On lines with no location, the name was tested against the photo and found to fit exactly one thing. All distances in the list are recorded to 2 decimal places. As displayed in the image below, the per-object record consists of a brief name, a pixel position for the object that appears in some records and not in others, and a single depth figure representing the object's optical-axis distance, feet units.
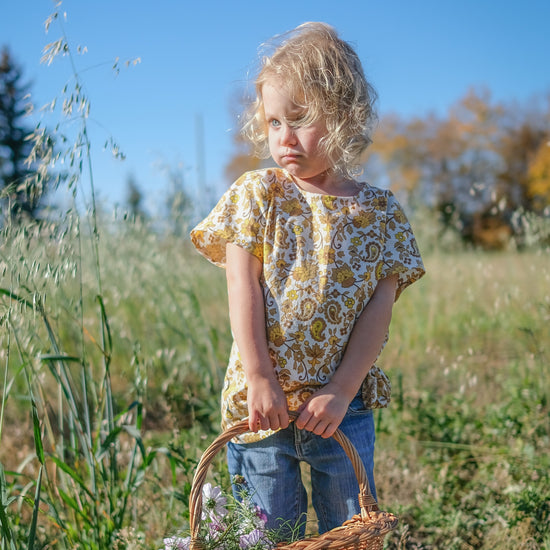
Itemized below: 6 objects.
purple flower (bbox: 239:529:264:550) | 4.39
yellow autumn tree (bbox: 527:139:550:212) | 56.54
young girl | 4.68
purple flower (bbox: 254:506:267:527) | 4.79
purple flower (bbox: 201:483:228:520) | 4.60
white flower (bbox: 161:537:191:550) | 4.50
